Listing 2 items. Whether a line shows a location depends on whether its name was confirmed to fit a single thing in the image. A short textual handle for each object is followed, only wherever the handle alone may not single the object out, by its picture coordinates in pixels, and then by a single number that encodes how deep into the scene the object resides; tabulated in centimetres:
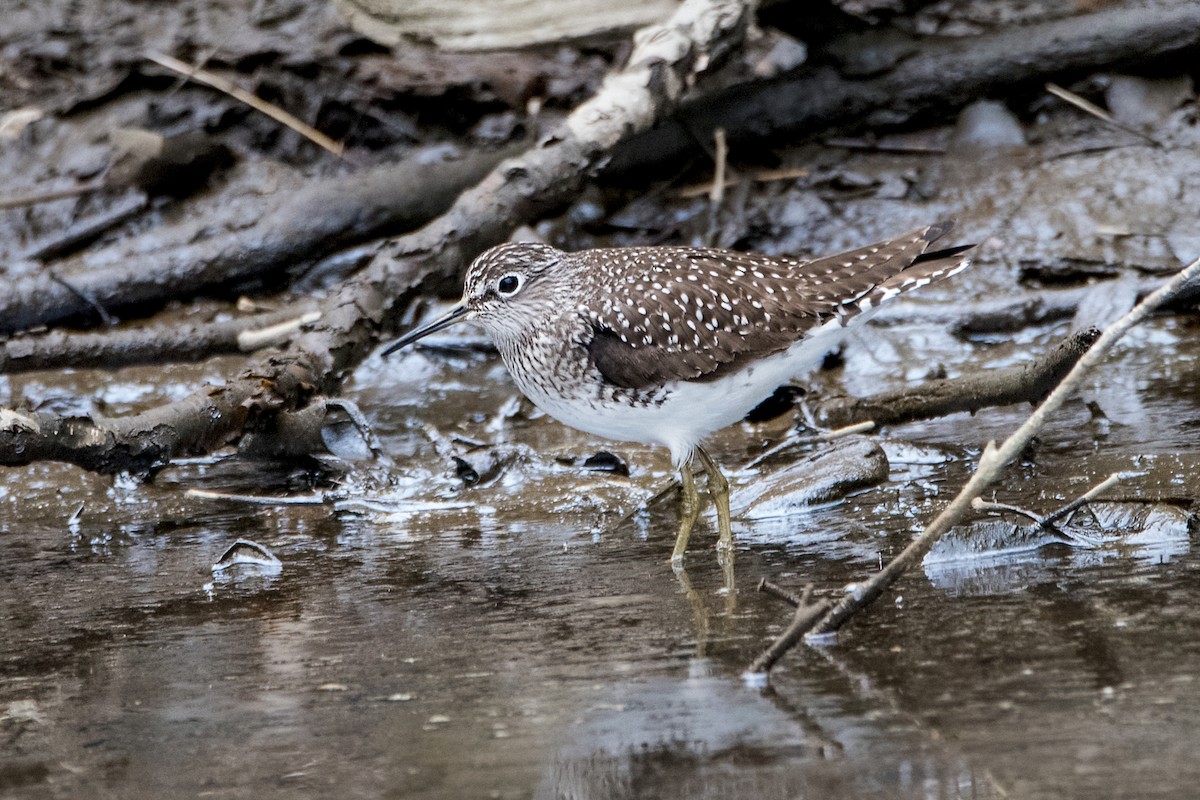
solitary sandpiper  1094
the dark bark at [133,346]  1495
